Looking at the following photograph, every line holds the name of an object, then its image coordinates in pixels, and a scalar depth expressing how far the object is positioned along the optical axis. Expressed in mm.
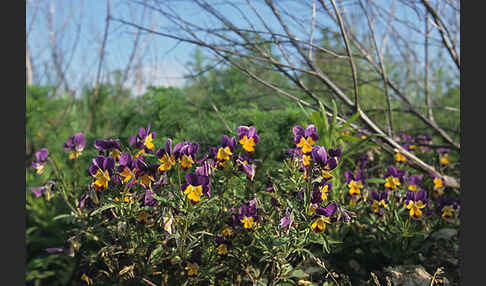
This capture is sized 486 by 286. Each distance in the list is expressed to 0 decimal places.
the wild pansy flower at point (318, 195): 700
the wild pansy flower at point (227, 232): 746
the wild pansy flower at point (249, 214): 722
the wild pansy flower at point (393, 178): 823
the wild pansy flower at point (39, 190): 833
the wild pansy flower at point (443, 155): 1031
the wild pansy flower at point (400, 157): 940
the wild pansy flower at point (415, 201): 791
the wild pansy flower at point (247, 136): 764
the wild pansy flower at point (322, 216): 694
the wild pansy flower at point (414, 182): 844
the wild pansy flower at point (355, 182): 820
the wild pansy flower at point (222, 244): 734
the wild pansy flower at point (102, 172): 703
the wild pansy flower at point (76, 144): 816
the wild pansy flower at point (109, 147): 758
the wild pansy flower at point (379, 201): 817
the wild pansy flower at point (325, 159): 690
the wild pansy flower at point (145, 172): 703
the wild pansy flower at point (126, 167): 704
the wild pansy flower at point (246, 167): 743
